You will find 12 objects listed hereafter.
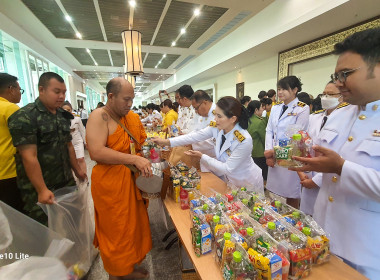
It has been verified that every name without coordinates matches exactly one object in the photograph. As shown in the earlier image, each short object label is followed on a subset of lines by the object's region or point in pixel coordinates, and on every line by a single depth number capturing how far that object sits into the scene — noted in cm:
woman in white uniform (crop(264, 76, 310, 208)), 233
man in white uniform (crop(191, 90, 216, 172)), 271
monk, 137
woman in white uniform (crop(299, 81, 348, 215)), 176
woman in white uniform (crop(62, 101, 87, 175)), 304
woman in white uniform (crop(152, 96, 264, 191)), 170
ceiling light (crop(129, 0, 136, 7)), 427
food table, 86
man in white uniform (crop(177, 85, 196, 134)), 335
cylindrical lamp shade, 373
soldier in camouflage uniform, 142
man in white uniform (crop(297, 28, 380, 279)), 83
